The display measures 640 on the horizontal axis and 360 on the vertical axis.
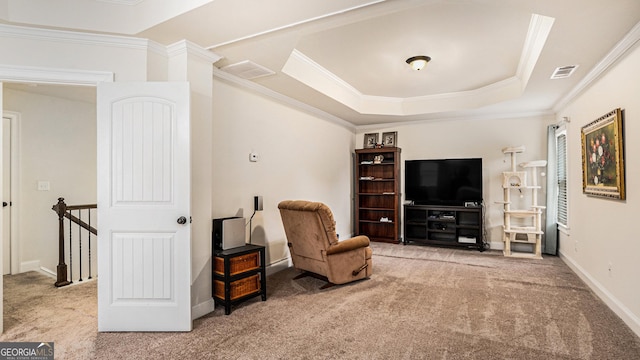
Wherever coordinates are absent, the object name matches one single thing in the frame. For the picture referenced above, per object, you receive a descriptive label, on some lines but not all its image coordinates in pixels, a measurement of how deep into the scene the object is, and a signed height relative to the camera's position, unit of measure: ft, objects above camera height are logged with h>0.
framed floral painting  10.01 +0.76
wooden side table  10.42 -2.98
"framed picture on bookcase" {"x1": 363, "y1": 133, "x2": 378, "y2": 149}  22.93 +2.81
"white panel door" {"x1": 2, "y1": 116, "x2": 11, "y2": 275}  14.48 -0.36
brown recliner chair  12.21 -2.49
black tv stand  19.77 -2.74
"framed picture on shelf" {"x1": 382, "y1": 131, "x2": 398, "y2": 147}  22.03 +2.81
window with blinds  16.92 +0.37
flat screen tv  20.21 -0.01
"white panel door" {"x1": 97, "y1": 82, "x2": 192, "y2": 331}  9.14 -0.70
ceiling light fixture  13.23 +4.74
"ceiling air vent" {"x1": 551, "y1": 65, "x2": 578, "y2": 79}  11.81 +3.95
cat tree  17.79 -1.79
